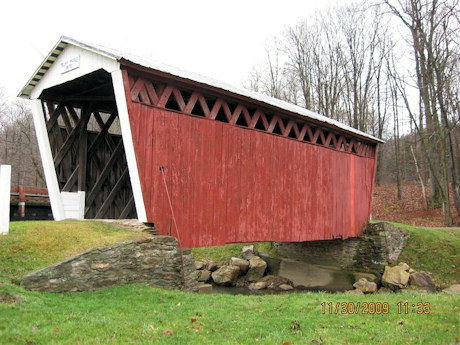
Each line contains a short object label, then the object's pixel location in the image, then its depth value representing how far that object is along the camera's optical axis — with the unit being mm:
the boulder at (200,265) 17273
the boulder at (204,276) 16359
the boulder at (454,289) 11336
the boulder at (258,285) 15531
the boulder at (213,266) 17312
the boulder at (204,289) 9283
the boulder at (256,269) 16625
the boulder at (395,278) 13680
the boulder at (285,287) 15259
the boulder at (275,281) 15730
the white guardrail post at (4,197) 7062
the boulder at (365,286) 13703
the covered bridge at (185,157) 8305
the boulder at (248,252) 17938
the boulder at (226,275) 15977
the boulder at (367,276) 14809
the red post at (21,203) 15914
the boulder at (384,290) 13719
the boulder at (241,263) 16822
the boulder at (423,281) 13186
